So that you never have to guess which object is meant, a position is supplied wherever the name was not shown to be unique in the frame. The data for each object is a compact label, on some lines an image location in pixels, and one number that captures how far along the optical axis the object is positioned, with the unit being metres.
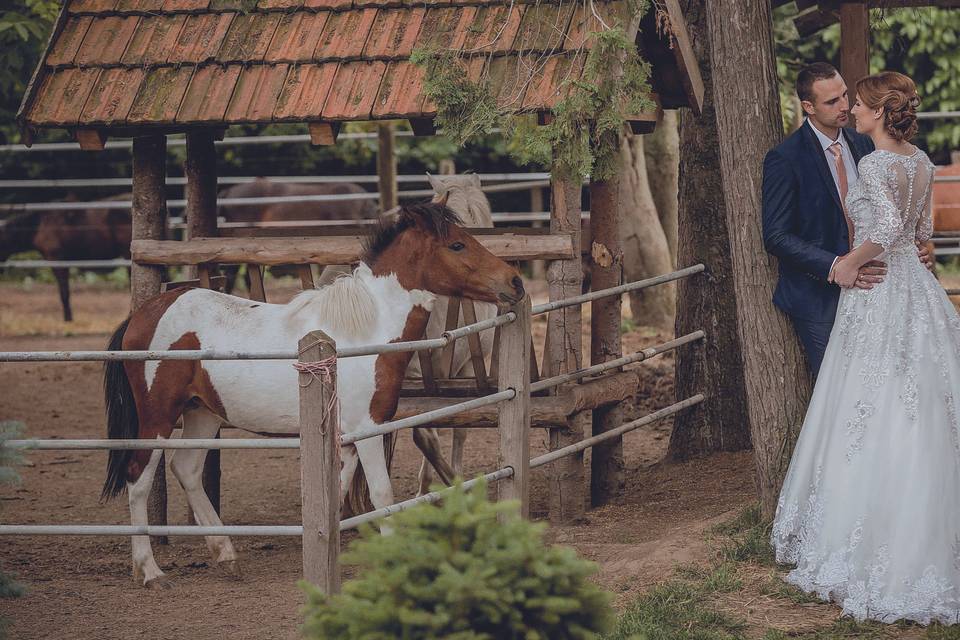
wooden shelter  11.20
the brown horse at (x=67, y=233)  29.00
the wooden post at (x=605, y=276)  12.86
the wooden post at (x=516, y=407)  9.86
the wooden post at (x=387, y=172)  25.69
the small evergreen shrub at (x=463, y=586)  5.32
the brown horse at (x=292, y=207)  28.25
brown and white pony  10.73
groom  9.40
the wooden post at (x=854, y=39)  12.76
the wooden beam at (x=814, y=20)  14.59
